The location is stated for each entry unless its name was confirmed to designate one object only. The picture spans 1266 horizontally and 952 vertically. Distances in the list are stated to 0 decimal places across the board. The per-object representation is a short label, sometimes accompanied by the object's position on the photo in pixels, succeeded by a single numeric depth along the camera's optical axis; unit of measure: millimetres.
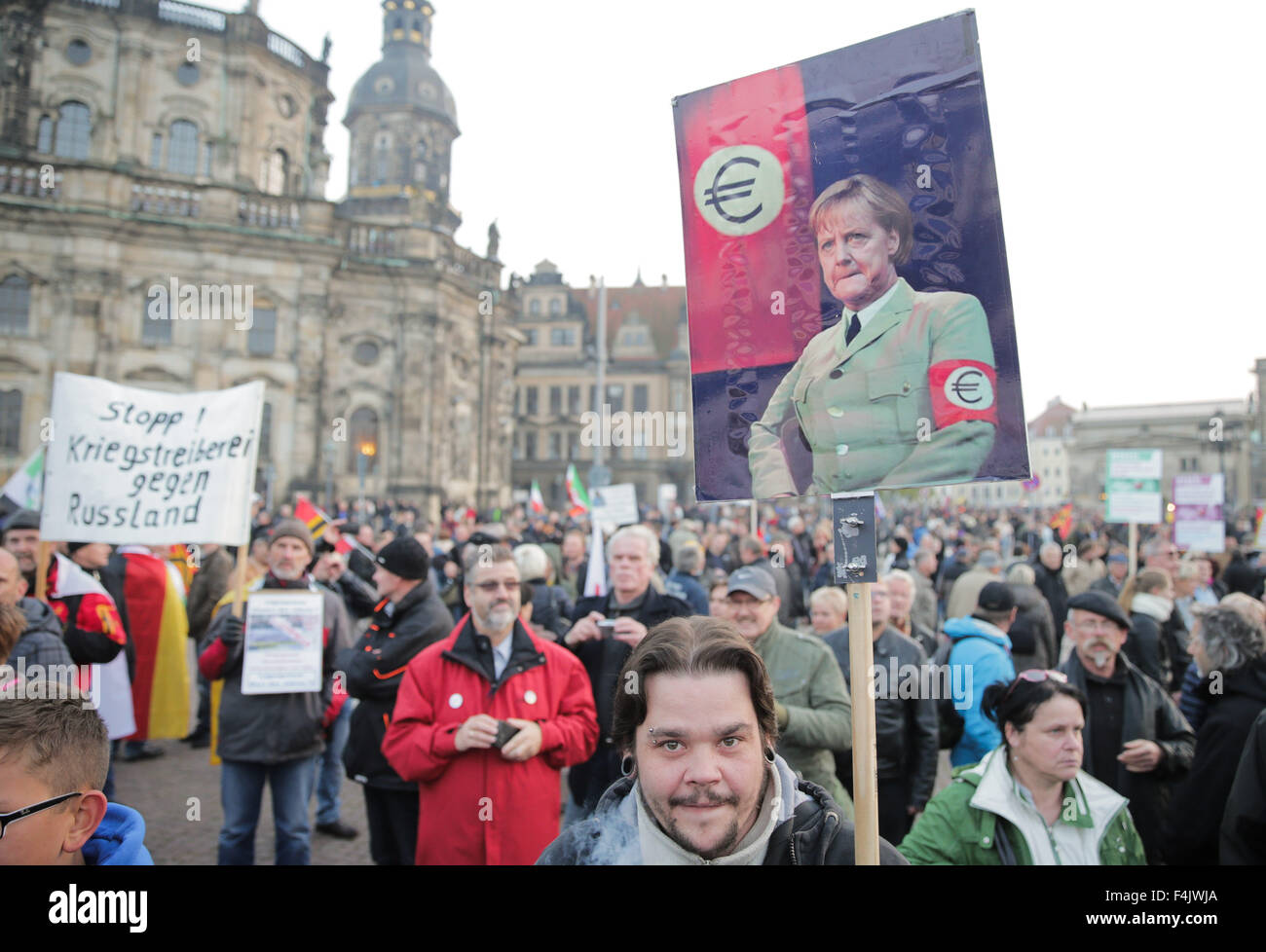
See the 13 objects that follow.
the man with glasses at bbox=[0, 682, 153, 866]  2012
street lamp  36625
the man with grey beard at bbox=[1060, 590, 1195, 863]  3926
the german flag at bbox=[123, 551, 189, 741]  7363
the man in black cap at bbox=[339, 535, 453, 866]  4602
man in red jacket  3670
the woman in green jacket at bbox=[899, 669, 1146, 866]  2832
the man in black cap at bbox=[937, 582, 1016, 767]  4793
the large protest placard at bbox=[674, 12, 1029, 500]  2441
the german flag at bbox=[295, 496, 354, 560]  9848
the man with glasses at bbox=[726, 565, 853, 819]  3848
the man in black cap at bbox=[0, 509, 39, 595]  6074
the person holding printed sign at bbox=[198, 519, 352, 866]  4766
